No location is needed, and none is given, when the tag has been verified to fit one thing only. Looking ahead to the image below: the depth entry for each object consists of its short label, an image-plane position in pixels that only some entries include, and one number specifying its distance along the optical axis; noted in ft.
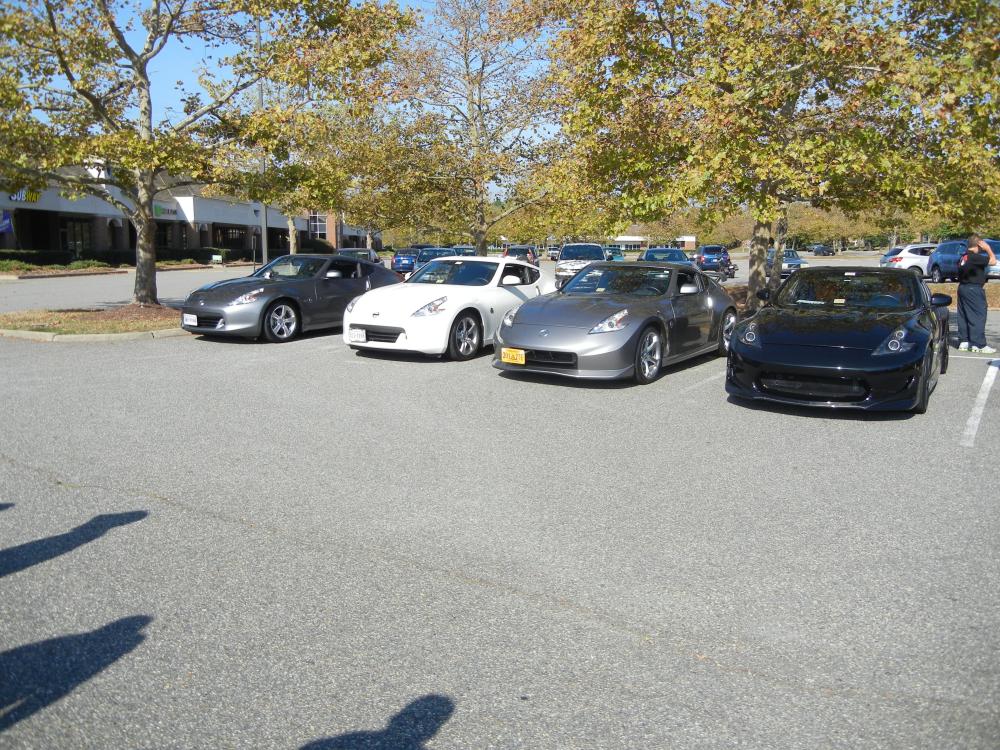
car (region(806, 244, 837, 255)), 260.01
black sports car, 24.43
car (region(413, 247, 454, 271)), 123.33
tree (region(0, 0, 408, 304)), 44.32
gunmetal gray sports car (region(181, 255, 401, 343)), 39.93
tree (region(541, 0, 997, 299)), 36.83
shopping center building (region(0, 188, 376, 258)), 140.46
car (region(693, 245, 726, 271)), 130.33
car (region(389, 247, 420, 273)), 134.00
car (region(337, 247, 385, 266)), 123.42
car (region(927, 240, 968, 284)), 103.19
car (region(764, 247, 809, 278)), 139.78
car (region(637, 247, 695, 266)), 96.00
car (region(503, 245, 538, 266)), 102.26
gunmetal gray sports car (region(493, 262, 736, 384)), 29.50
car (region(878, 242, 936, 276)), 115.65
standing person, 38.61
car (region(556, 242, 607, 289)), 104.73
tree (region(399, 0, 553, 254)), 69.31
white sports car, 34.88
